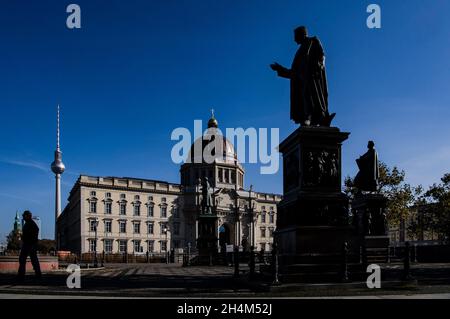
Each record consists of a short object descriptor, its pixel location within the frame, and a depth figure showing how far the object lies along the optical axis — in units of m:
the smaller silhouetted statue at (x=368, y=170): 20.02
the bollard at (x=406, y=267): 9.65
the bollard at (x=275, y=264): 8.42
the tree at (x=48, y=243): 88.54
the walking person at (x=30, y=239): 11.94
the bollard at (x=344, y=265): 8.85
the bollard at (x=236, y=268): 13.06
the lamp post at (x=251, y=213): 107.19
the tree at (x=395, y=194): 42.94
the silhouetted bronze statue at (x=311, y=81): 10.23
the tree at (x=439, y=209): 49.75
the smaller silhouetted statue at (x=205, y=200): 34.28
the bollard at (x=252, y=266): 11.16
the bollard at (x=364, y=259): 9.52
